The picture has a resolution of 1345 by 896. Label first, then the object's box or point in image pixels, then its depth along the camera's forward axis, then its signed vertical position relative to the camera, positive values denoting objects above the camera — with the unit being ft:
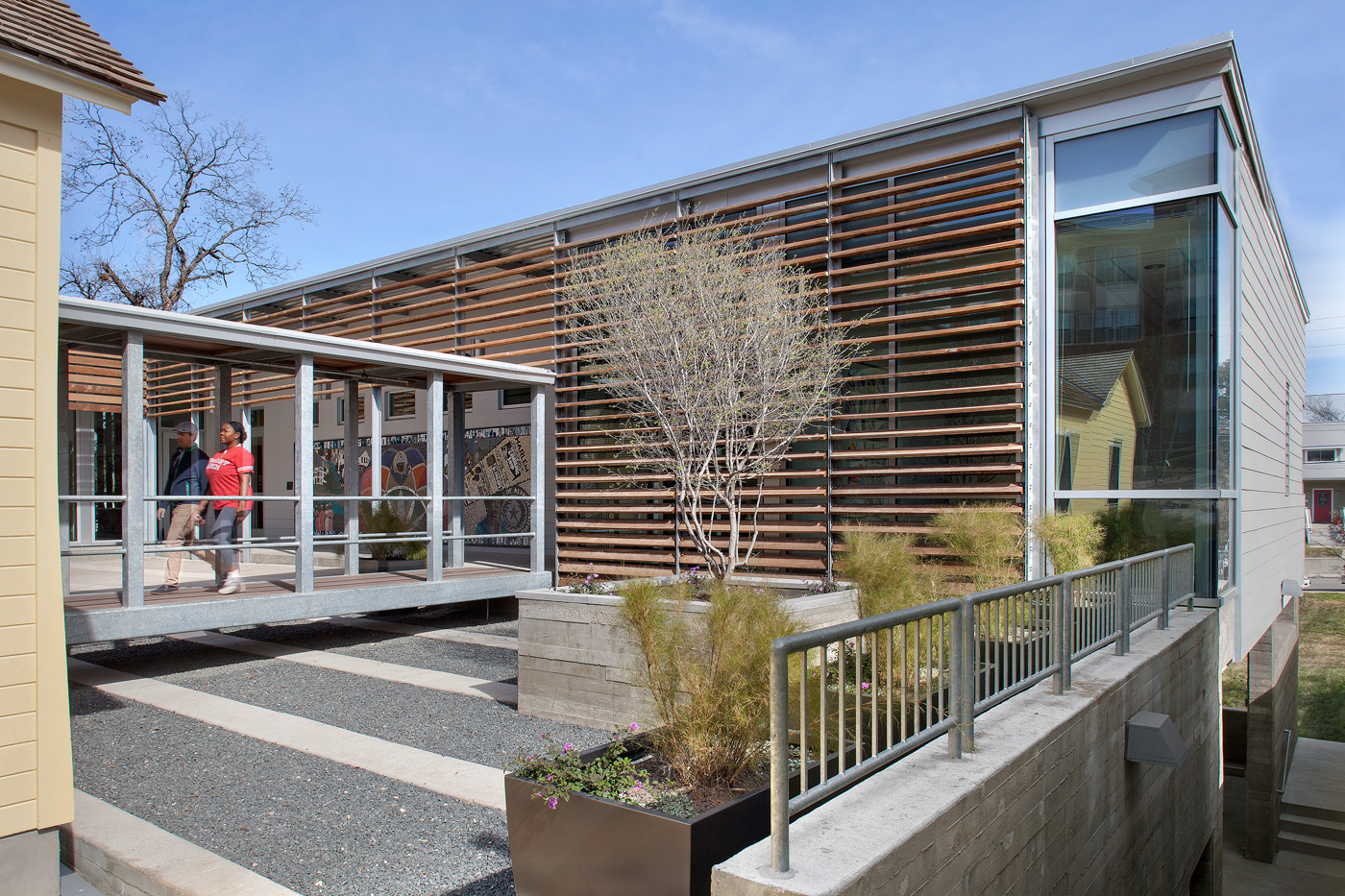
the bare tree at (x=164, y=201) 77.61 +24.38
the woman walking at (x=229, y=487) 26.32 -0.82
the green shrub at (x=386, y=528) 34.81 -2.81
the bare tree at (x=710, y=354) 24.36 +3.09
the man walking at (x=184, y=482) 27.68 -0.71
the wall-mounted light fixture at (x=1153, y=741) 15.55 -5.21
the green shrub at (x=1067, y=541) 24.29 -2.39
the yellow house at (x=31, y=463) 12.73 -0.03
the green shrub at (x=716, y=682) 10.98 -3.00
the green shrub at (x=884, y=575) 17.87 -2.57
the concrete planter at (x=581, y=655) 19.42 -4.63
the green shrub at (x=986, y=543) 22.70 -2.31
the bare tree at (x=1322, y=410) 177.84 +9.77
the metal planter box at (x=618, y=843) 9.05 -4.32
